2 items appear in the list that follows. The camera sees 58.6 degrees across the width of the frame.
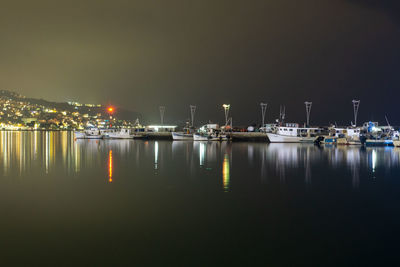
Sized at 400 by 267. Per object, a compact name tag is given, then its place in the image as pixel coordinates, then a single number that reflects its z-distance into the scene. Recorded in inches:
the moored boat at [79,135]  3393.2
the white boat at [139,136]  3515.0
